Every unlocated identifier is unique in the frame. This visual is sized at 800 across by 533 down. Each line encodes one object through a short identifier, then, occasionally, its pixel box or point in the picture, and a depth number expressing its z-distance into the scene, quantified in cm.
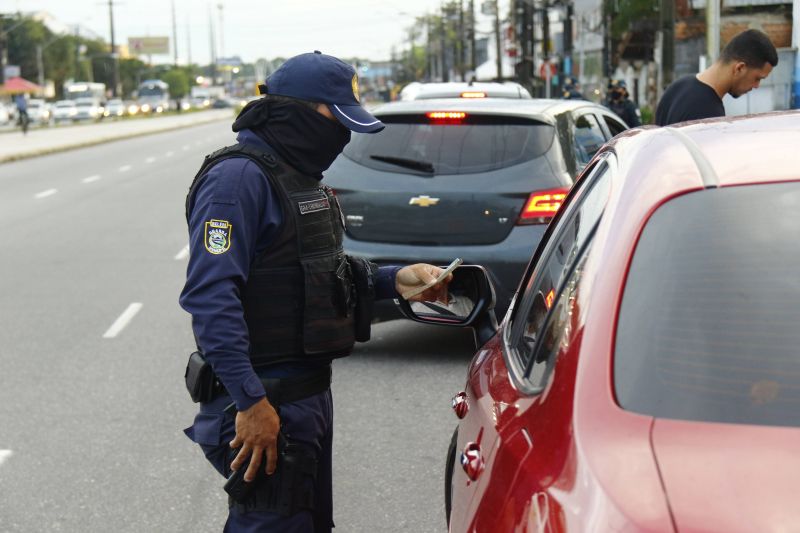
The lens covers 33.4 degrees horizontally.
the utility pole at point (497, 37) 6237
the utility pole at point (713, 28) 2128
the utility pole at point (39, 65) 11425
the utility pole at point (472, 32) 7100
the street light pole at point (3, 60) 10469
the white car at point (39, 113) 7749
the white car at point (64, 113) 8231
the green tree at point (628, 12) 3850
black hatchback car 754
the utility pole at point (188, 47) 18412
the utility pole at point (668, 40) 1991
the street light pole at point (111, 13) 10734
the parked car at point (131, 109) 10419
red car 188
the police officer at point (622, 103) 1817
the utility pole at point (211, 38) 18062
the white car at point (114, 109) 9901
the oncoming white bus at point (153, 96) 11388
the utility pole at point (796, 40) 2742
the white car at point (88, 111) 8425
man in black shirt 741
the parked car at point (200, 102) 13662
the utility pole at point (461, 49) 8044
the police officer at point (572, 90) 2355
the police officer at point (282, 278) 328
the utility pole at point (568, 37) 5301
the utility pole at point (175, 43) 15300
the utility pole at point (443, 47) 9708
